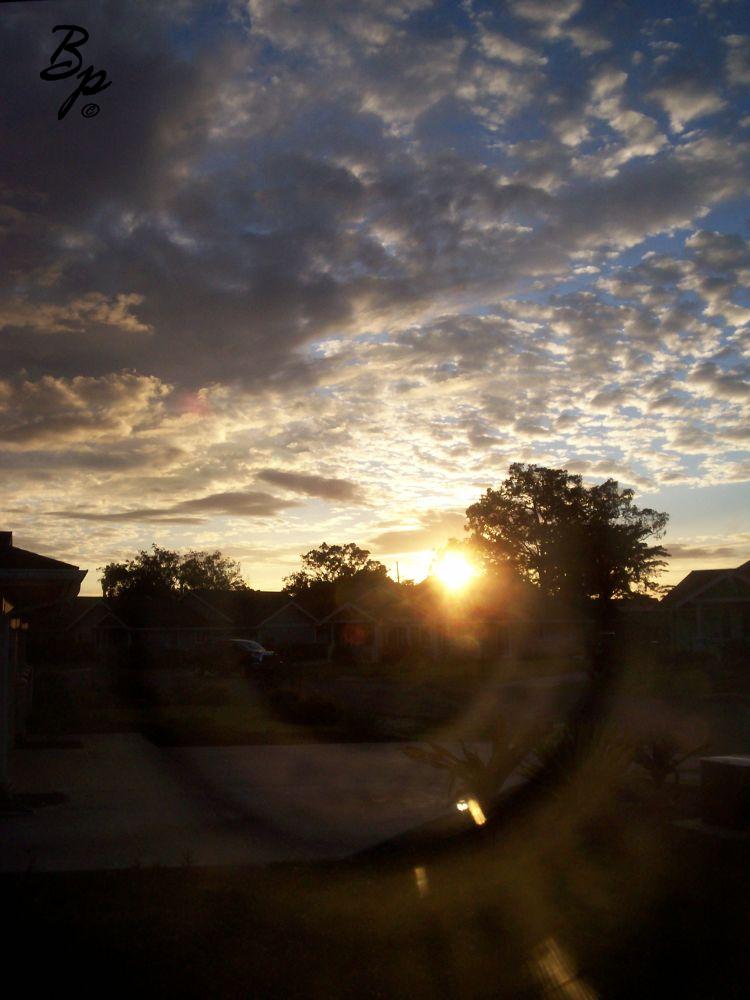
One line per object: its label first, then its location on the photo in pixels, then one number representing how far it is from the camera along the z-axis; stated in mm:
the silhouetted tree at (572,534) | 69125
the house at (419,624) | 56781
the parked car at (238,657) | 40219
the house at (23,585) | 10305
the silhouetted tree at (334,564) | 117250
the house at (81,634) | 52156
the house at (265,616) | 66625
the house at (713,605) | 47688
